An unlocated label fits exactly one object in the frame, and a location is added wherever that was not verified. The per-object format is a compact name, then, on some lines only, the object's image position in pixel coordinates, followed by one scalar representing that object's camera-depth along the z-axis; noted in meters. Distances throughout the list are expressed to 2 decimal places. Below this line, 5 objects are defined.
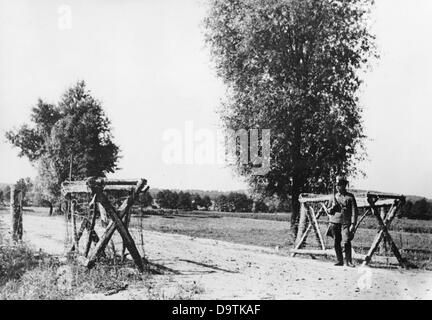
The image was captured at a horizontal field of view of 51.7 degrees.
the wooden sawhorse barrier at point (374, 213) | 13.16
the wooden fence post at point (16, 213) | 14.91
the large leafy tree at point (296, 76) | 19.97
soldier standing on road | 12.76
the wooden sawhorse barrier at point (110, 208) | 10.93
